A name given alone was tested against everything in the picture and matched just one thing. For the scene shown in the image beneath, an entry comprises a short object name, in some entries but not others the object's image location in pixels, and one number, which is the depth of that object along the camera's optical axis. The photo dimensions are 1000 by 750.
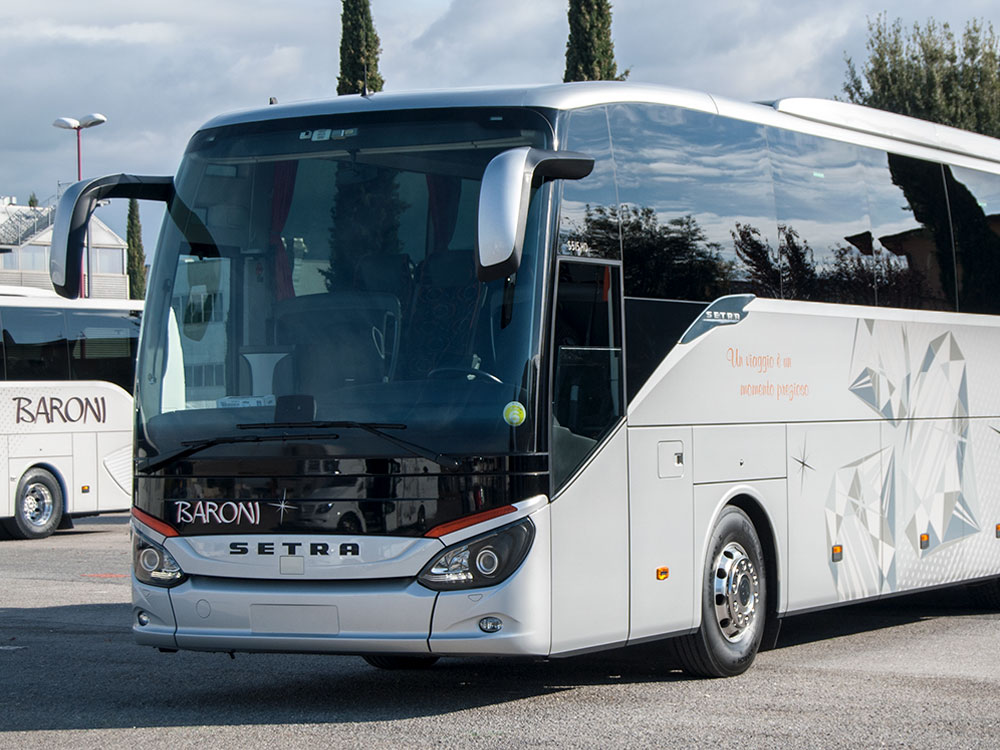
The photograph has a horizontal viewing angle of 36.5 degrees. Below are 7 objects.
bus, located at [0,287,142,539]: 21.80
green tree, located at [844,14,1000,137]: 36.69
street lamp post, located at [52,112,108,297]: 40.78
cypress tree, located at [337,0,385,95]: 39.72
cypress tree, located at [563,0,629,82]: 36.94
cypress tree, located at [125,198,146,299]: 84.12
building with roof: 73.00
